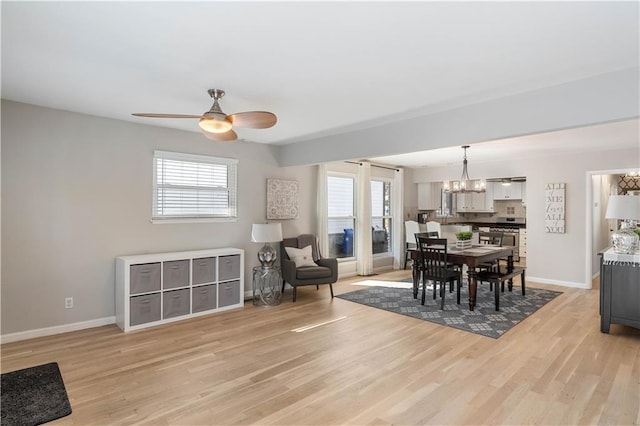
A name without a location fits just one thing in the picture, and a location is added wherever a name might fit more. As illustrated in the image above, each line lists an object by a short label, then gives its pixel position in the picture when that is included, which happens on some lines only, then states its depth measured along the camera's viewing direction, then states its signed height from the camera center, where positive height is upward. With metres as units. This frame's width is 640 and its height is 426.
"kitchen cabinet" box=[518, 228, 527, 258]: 8.63 -0.70
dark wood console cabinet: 3.75 -0.82
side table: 5.16 -1.14
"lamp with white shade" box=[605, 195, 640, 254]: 3.94 +0.01
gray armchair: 5.22 -0.87
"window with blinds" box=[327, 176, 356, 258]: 6.88 -0.03
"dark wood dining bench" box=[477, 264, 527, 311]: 4.67 -0.87
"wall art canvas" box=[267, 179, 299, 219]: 5.69 +0.24
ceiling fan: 2.94 +0.81
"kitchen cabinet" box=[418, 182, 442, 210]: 8.77 +0.47
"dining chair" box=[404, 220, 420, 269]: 7.99 -0.49
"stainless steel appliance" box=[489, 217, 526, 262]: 8.79 -0.36
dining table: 4.66 -0.61
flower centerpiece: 5.62 -0.35
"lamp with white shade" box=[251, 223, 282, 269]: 4.97 -0.36
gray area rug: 4.18 -1.30
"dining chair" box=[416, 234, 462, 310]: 4.75 -0.73
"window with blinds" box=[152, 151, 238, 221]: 4.59 +0.36
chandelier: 5.86 +0.52
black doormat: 2.30 -1.36
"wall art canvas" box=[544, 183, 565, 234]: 6.24 +0.12
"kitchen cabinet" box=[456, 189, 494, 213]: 9.35 +0.35
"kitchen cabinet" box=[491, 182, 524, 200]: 8.86 +0.63
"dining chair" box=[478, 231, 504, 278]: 5.60 -0.53
